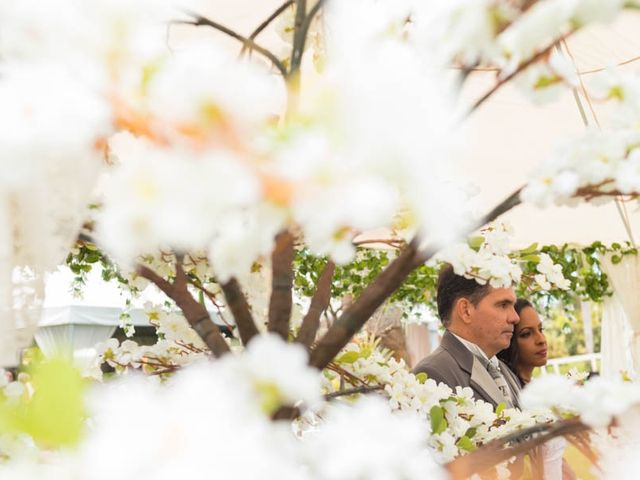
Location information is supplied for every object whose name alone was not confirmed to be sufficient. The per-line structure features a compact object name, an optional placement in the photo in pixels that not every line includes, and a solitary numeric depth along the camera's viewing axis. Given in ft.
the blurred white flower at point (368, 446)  2.81
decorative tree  2.88
